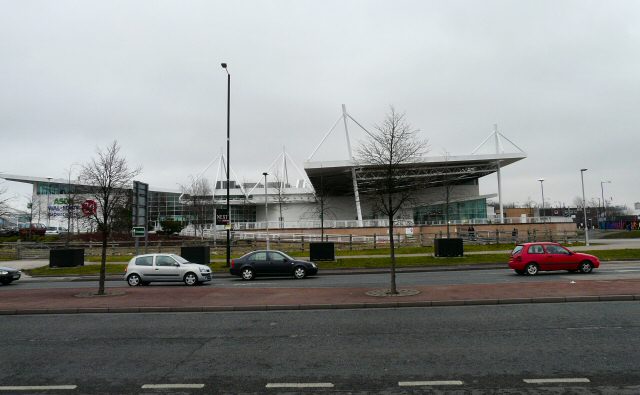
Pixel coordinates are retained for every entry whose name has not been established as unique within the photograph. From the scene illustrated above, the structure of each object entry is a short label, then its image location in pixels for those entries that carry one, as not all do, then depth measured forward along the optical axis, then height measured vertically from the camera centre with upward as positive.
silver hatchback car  18.06 -1.33
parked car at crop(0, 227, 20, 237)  52.97 +1.34
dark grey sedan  20.02 -1.35
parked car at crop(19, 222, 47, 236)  50.43 +1.44
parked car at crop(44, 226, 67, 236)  64.15 +1.94
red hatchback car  18.31 -1.26
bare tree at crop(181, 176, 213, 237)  55.78 +5.19
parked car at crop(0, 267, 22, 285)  20.52 -1.48
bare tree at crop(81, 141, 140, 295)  14.50 +2.53
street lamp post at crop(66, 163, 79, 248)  44.47 +3.88
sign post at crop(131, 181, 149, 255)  19.03 +1.47
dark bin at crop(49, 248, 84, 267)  26.88 -0.92
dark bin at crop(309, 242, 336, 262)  26.11 -0.92
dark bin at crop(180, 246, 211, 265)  25.31 -0.84
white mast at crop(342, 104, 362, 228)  54.05 +7.37
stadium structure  56.03 +6.91
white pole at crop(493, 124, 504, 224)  56.52 +6.55
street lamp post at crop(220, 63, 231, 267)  23.48 +6.61
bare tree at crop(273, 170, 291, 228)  70.12 +7.43
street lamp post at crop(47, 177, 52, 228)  79.75 +10.47
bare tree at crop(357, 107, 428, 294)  13.34 +3.16
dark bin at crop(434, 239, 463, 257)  26.30 -0.81
